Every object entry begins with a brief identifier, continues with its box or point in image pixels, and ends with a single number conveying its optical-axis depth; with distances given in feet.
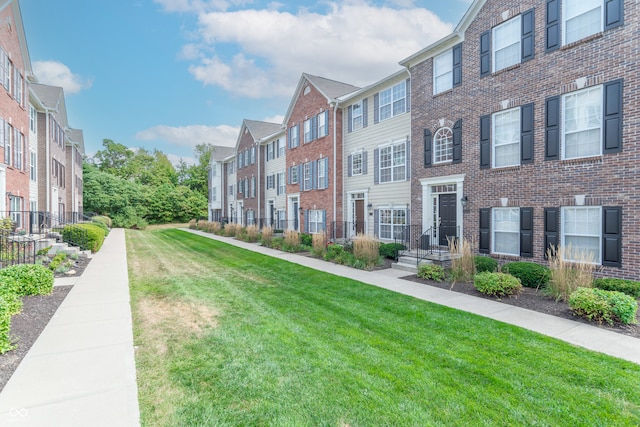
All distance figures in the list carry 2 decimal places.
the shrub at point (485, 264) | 31.83
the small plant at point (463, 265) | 30.68
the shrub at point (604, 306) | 18.93
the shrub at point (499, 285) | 25.16
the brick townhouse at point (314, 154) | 59.47
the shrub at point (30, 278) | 23.44
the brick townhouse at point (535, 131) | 25.54
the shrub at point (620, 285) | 23.24
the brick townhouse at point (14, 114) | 42.52
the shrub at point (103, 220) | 93.53
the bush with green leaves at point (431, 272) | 31.35
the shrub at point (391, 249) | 42.22
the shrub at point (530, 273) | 27.66
